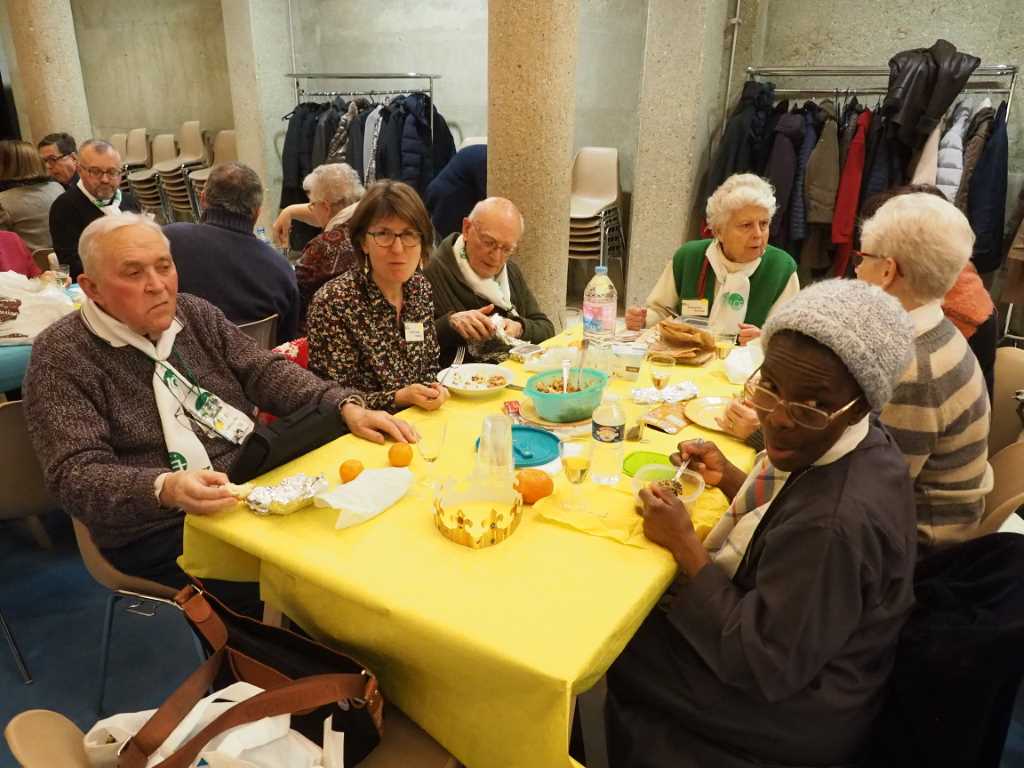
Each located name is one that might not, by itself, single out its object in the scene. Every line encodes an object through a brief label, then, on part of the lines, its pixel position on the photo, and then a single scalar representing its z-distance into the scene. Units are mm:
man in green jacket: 2883
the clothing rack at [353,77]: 6566
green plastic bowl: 2068
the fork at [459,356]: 2889
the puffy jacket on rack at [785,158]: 5066
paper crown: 1476
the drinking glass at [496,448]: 1679
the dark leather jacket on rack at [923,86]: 4449
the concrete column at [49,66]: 7012
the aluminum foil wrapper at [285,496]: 1580
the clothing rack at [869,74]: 4648
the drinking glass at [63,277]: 3658
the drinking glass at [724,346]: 2816
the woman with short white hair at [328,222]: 3629
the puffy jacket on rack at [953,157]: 4602
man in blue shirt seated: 3016
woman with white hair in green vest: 3070
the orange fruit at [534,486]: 1655
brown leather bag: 1188
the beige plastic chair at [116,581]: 1927
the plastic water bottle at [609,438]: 1791
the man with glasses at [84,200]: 4379
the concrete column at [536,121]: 3680
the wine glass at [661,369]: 2412
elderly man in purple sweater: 1681
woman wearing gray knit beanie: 1229
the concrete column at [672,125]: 4992
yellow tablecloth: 1192
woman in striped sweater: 1772
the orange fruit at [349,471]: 1736
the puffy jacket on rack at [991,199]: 4504
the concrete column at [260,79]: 6949
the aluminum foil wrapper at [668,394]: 2283
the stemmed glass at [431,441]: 1826
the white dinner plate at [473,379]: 2262
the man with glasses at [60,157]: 5430
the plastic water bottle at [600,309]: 2902
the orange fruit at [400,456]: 1812
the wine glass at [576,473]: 1626
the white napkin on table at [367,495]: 1555
